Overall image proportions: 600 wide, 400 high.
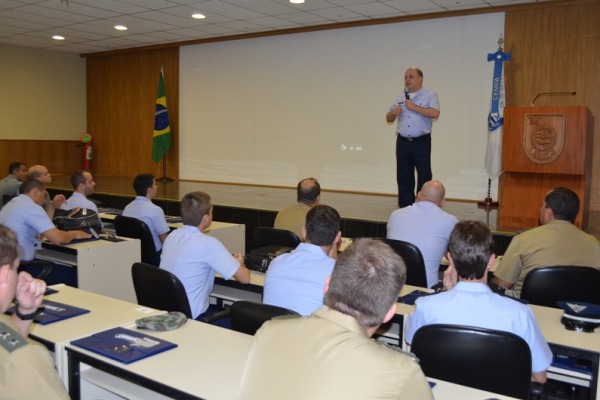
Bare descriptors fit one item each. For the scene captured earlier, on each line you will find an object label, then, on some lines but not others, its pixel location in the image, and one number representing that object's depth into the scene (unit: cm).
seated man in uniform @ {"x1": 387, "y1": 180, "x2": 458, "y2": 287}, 397
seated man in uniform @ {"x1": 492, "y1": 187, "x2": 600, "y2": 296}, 334
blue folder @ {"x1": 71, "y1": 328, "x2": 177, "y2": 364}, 202
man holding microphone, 645
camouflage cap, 230
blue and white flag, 796
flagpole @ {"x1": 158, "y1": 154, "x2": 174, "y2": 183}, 1201
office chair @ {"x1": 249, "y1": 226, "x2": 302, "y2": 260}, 418
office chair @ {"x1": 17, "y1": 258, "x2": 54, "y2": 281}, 375
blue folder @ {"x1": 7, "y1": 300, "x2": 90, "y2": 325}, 238
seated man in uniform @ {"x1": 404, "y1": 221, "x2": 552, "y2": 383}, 211
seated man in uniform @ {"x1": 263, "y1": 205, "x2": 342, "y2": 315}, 252
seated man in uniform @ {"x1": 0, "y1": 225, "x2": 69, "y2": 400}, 127
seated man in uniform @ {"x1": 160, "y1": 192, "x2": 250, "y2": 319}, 316
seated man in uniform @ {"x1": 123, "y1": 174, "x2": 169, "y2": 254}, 509
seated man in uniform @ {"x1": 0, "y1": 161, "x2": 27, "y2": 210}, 682
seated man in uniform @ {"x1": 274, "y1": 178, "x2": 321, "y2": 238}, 446
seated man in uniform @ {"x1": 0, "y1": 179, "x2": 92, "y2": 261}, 427
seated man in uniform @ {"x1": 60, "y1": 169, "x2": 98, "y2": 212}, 522
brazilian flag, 1194
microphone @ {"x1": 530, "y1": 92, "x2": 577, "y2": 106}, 800
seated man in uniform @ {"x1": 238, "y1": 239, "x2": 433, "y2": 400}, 127
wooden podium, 566
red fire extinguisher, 1358
